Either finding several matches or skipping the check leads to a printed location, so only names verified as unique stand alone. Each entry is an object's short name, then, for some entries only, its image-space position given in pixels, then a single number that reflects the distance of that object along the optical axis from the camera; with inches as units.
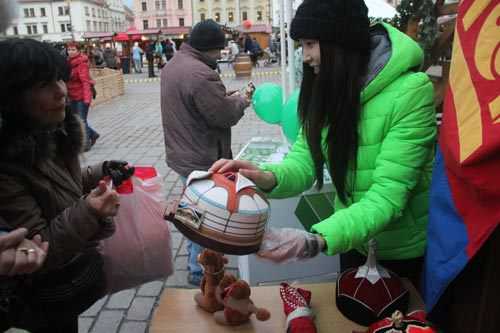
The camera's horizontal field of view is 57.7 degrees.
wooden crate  516.4
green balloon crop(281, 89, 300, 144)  116.0
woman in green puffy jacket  52.2
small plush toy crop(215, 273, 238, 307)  68.7
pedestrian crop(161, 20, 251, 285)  118.8
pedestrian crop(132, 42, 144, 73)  934.4
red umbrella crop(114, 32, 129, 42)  1342.3
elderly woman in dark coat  55.7
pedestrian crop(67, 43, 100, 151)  272.8
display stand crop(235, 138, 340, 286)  109.7
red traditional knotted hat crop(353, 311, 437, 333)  49.5
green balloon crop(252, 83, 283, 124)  135.3
